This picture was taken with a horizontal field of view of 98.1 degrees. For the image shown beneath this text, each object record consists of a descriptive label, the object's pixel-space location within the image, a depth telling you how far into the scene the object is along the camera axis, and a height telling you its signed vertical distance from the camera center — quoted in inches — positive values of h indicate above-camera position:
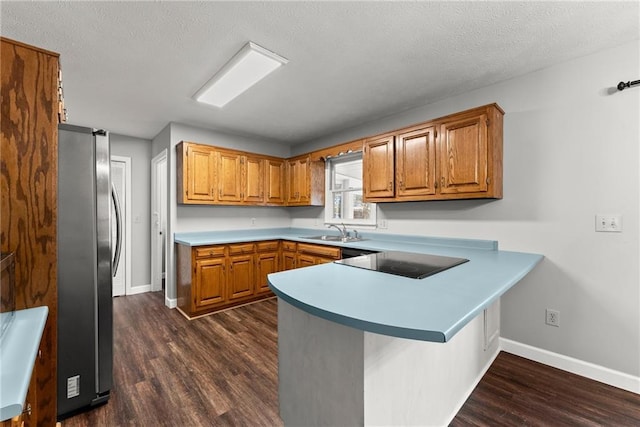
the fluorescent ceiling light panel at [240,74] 80.9 +45.5
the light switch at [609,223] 79.2 -3.7
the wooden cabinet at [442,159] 93.3 +19.6
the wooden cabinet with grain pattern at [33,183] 54.8 +6.0
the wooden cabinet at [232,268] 126.8 -28.1
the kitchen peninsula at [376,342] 37.3 -21.7
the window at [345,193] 156.7 +11.0
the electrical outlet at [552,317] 89.3 -34.6
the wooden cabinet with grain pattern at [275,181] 168.9 +19.2
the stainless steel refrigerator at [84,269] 64.0 -13.3
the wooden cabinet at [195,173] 135.3 +19.8
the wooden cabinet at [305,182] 163.6 +17.9
